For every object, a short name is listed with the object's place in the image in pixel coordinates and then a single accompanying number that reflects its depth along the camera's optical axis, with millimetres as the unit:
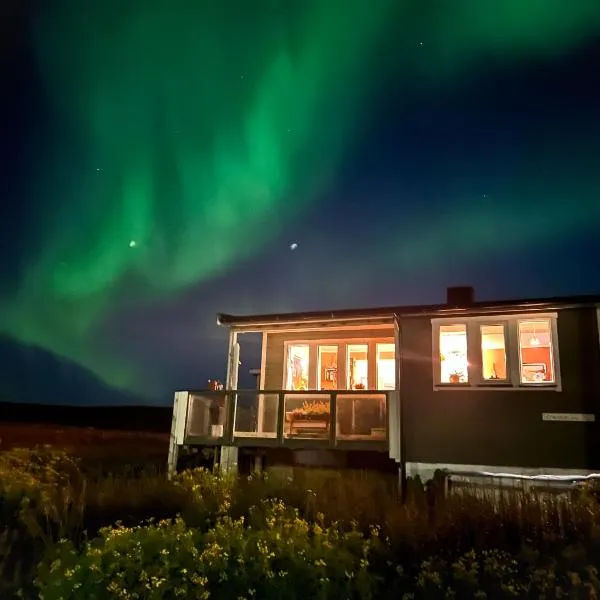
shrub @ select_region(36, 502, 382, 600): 7195
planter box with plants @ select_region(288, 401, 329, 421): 14305
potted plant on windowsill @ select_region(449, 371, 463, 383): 13797
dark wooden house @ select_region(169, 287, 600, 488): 12820
